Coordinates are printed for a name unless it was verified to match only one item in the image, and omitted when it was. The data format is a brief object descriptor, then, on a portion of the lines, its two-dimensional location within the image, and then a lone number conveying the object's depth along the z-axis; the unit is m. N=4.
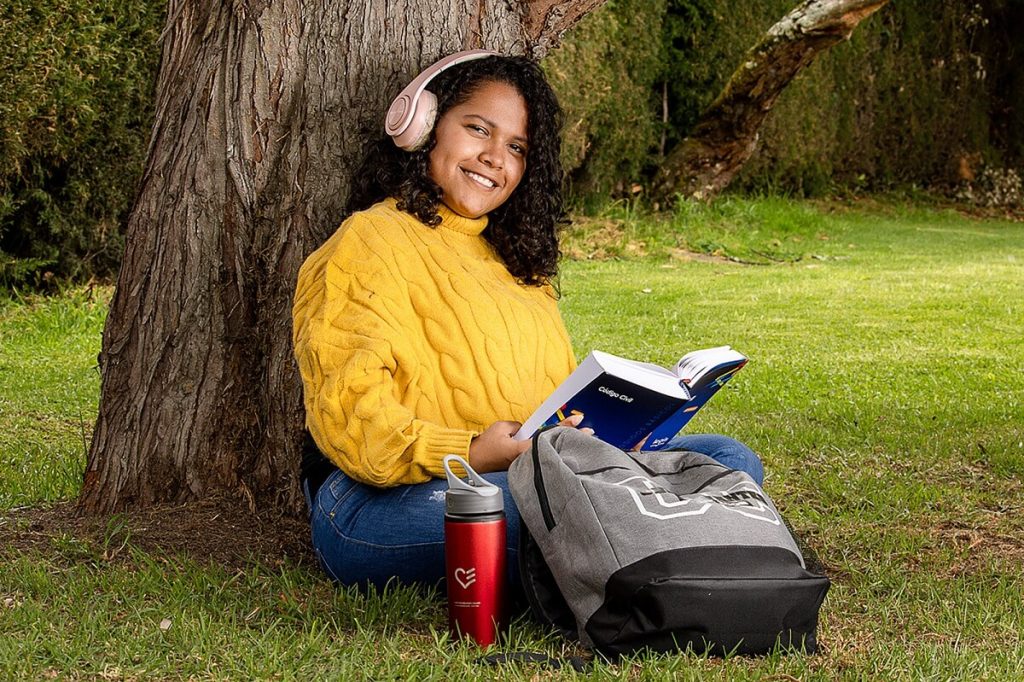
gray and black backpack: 2.50
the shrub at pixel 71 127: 7.17
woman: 2.77
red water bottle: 2.56
